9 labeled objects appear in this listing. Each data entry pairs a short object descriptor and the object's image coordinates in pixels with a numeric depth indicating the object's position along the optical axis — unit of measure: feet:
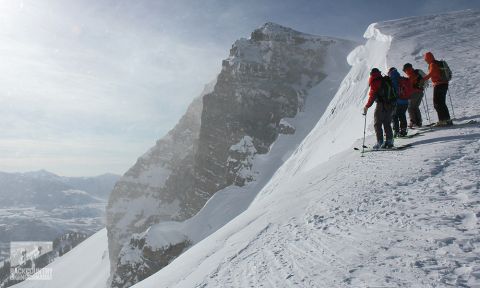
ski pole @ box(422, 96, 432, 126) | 44.37
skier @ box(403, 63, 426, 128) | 42.93
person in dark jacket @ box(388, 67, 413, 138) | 41.75
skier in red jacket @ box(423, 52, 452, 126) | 38.75
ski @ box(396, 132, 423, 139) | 38.39
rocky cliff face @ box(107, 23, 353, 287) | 240.73
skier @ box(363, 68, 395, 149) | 36.55
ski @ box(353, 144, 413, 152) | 34.09
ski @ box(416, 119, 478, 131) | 36.15
